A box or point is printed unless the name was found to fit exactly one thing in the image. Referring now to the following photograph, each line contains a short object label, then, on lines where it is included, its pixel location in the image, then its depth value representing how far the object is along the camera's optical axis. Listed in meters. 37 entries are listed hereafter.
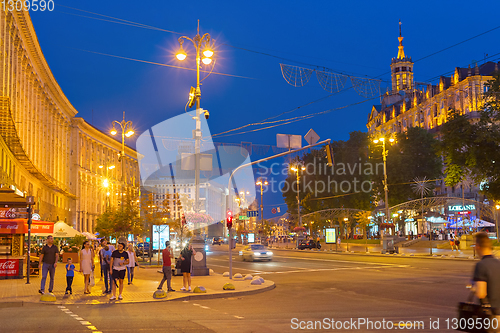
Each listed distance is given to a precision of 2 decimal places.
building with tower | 88.00
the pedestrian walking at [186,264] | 18.20
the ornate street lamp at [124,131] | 37.28
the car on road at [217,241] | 125.85
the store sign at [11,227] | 25.67
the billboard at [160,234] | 33.72
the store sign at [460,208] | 55.53
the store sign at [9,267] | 25.59
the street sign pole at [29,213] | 23.30
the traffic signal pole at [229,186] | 23.19
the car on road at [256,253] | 41.69
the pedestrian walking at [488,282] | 6.16
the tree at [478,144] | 31.38
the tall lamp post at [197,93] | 22.33
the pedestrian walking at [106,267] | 18.56
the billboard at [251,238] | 77.46
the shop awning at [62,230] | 34.31
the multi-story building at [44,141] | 43.03
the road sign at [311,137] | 27.55
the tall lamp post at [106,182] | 51.62
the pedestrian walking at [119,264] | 16.45
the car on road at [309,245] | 70.19
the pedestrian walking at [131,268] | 22.45
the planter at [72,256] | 41.53
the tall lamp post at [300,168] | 72.44
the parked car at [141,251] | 52.75
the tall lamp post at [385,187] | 50.60
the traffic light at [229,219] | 23.59
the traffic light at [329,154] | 25.01
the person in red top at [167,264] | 18.27
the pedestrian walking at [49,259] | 18.42
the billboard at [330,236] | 56.59
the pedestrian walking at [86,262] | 18.42
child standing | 18.02
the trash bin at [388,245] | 51.53
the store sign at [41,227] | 27.89
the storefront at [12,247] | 25.66
